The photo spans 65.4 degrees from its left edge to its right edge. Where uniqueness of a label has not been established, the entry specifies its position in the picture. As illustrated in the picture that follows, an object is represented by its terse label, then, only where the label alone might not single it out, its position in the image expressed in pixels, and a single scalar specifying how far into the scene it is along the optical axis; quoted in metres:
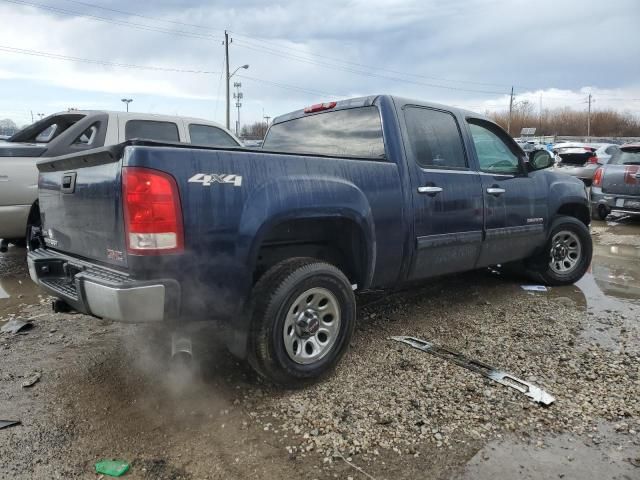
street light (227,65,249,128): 34.75
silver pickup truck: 5.67
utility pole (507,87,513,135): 77.15
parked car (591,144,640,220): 9.95
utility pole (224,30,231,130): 35.44
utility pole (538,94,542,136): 95.69
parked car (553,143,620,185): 15.08
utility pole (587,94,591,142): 90.44
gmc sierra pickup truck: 2.54
